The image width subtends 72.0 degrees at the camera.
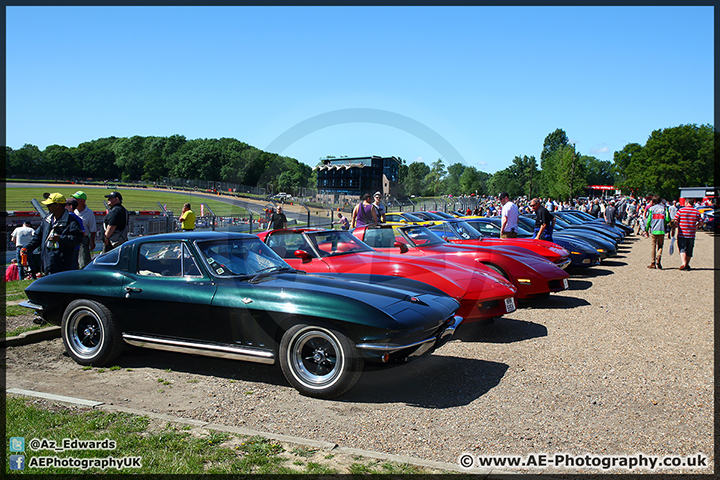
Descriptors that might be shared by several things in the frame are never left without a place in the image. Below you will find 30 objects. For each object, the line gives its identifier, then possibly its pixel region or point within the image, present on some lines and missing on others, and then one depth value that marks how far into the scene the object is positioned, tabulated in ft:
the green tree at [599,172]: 531.09
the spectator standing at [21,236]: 44.52
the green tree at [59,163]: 361.51
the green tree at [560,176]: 220.02
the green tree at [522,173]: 307.37
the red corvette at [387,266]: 20.43
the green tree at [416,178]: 119.24
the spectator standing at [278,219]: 50.91
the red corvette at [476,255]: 25.32
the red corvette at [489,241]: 32.91
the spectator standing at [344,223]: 66.30
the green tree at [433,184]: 105.39
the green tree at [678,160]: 218.18
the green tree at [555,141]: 340.80
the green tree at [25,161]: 327.88
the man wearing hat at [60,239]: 22.29
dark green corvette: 13.58
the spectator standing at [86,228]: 26.07
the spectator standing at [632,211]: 112.18
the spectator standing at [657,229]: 42.57
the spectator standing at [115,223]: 29.07
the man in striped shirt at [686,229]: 39.88
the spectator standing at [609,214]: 75.26
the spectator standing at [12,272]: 39.18
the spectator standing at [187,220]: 40.83
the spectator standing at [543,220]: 39.22
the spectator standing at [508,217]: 37.83
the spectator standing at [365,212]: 40.55
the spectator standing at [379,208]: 44.09
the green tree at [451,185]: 114.19
